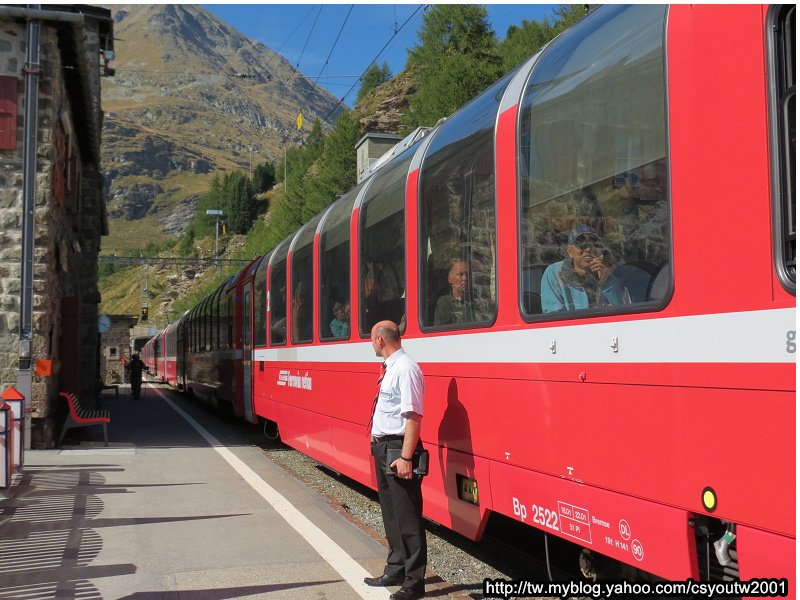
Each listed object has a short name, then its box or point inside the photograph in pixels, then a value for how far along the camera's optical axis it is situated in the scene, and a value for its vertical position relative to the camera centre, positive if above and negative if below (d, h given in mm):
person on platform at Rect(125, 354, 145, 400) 29422 -611
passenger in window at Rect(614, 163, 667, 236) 3562 +637
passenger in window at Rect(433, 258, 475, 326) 5281 +323
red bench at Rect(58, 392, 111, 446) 13289 -959
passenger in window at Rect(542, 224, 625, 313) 3887 +338
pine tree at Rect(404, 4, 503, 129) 40375 +18542
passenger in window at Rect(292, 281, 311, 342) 9577 +434
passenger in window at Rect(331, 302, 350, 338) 7887 +284
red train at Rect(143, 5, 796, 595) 2992 +268
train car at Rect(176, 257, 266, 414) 14344 +233
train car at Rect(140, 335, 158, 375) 55278 +203
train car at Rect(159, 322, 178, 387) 34031 +157
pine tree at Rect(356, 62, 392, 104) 110562 +35807
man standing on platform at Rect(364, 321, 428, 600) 5008 -625
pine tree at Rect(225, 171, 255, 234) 136500 +23669
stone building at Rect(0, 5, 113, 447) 12859 +2627
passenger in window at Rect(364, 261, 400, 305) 6594 +557
